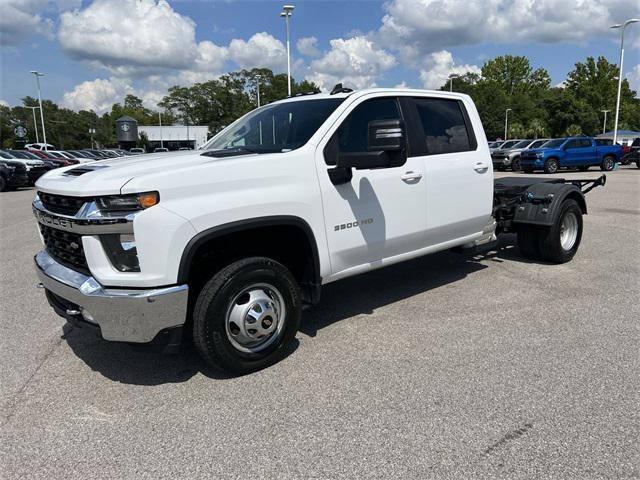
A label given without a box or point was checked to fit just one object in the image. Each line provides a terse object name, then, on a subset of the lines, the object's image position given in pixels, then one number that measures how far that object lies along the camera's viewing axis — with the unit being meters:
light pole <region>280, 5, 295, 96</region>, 28.84
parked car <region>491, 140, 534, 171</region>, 25.68
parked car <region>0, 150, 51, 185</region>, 22.02
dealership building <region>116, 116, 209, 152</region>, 73.56
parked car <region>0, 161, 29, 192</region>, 19.77
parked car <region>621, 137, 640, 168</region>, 28.70
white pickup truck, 3.00
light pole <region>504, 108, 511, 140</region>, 79.27
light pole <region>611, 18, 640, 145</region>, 33.52
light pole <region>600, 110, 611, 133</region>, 73.72
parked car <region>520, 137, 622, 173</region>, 22.58
